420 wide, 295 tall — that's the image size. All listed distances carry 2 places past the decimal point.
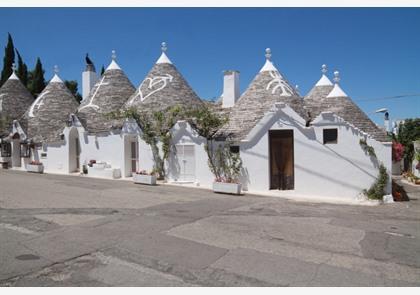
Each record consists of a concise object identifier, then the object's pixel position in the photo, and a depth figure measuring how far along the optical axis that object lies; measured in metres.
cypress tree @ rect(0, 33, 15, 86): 38.56
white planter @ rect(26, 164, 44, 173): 21.56
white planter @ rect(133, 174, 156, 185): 15.98
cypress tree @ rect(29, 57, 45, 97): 39.44
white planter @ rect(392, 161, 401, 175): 27.29
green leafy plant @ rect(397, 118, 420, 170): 24.88
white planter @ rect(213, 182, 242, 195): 13.55
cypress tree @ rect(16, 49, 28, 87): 39.53
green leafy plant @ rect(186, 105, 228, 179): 15.34
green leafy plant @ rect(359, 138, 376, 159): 12.63
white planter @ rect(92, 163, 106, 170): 18.86
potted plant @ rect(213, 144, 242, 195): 13.65
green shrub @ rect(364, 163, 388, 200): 12.53
